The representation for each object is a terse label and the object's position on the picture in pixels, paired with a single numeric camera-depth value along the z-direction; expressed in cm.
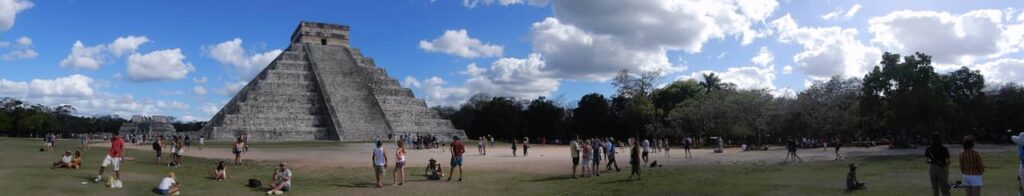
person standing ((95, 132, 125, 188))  1233
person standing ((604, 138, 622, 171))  1661
